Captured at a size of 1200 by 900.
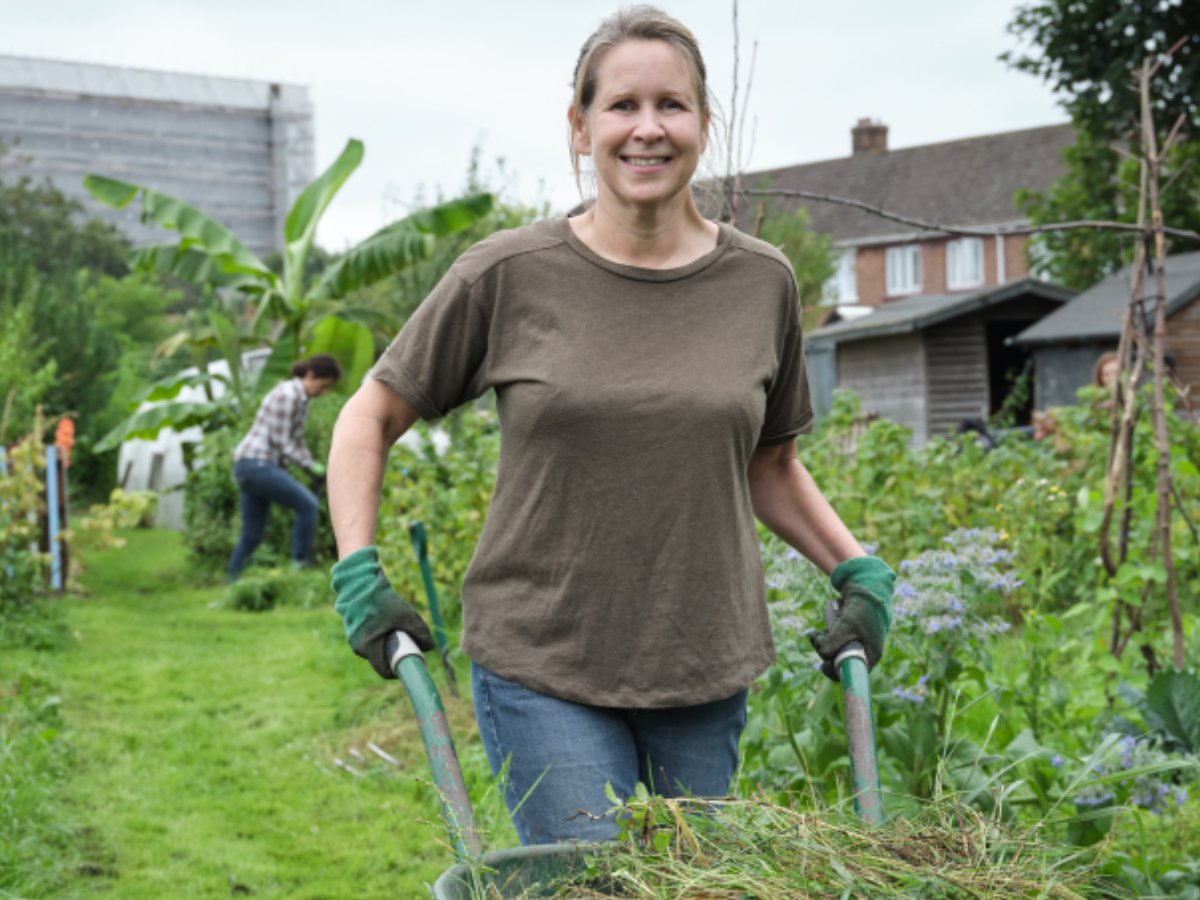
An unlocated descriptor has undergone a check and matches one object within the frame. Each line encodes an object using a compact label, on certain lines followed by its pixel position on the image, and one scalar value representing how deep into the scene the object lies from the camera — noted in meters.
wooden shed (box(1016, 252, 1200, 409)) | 20.06
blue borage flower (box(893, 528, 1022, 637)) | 3.85
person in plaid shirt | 11.67
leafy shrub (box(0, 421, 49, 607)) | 9.81
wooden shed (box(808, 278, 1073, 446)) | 25.86
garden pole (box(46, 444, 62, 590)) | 11.58
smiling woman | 2.56
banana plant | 13.98
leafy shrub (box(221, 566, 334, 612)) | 11.57
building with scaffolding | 79.94
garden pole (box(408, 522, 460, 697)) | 6.51
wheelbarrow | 2.02
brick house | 43.91
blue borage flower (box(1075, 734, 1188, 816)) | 3.53
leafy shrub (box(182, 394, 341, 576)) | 13.41
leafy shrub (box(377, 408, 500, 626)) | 8.53
